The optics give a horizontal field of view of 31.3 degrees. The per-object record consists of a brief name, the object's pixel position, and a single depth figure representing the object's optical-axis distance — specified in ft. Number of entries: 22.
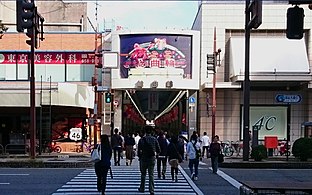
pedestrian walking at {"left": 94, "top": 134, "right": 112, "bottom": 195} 50.14
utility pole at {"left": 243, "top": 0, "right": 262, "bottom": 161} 82.09
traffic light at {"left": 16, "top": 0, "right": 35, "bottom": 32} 62.54
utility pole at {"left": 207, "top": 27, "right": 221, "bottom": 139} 118.85
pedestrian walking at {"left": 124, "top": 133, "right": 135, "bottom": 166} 92.09
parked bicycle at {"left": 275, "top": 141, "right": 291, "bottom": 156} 115.43
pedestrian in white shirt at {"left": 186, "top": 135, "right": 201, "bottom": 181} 69.15
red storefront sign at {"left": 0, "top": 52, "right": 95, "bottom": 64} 149.69
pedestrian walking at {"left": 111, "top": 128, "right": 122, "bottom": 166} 89.97
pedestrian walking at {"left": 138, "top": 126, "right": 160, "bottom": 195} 51.86
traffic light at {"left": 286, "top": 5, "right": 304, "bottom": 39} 33.09
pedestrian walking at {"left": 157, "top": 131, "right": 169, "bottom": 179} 69.15
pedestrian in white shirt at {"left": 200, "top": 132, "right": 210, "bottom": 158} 115.26
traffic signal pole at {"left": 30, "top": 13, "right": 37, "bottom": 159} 84.94
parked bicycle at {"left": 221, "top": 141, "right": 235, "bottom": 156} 115.40
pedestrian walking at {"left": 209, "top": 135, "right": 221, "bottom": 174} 75.72
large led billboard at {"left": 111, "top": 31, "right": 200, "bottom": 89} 140.26
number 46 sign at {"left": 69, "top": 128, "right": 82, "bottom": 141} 135.13
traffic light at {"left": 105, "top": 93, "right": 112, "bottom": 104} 119.65
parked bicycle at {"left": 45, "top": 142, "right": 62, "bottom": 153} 124.99
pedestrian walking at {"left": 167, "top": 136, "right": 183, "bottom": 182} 65.92
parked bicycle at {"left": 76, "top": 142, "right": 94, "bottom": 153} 130.72
